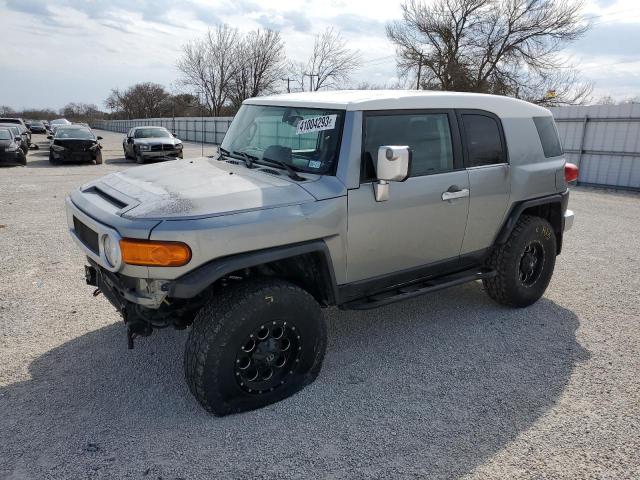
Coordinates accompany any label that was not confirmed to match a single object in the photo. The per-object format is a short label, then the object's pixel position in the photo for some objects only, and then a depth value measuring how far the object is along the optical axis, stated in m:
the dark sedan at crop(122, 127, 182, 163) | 18.42
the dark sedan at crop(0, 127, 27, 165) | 16.44
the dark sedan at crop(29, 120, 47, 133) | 49.05
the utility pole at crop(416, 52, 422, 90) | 29.47
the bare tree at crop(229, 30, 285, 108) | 47.38
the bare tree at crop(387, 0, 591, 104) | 27.77
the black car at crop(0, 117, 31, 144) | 25.31
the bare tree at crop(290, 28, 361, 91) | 44.66
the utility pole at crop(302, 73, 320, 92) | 44.84
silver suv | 2.69
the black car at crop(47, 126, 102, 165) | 17.94
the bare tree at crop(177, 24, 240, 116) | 49.16
